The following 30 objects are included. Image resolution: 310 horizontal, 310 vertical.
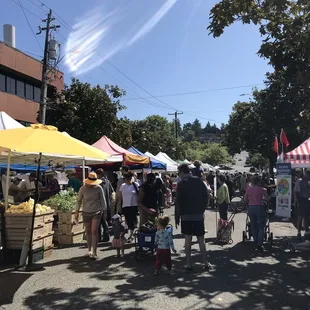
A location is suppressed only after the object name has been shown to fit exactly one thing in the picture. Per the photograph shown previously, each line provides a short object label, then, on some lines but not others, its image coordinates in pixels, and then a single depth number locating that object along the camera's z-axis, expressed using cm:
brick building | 2548
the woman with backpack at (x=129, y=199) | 899
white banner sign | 1033
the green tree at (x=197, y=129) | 17804
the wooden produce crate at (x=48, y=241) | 787
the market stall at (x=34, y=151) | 675
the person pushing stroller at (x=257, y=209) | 878
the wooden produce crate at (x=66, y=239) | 917
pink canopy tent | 1374
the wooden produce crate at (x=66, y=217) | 913
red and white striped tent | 1266
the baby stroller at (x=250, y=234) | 919
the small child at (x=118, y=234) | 775
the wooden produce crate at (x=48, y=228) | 795
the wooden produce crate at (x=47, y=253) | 787
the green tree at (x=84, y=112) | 2141
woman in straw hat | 770
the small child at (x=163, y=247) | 660
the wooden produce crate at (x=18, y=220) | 732
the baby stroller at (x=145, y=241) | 759
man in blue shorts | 679
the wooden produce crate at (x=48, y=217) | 791
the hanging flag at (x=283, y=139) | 1462
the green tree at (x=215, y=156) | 8850
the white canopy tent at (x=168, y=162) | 2170
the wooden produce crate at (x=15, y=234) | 734
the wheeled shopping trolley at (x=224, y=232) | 960
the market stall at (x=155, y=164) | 1752
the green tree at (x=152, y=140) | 3891
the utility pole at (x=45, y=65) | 1964
